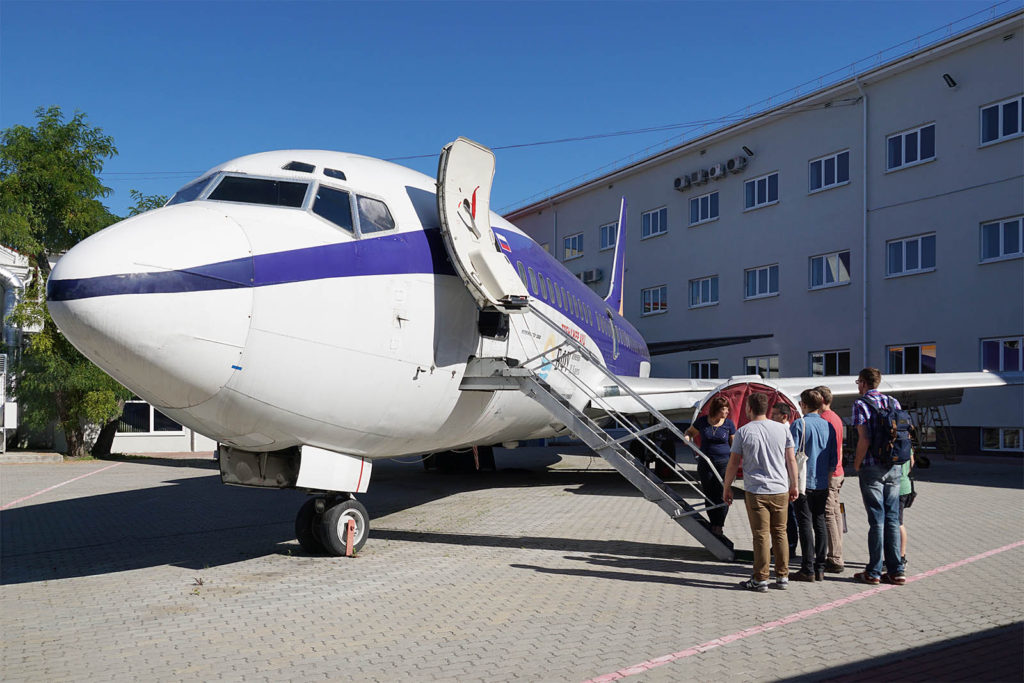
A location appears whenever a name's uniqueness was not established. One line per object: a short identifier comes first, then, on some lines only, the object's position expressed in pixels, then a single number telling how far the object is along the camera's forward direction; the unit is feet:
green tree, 76.84
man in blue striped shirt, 23.22
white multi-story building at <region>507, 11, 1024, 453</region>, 71.51
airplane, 18.97
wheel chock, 26.78
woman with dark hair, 29.30
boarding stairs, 26.58
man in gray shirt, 22.40
